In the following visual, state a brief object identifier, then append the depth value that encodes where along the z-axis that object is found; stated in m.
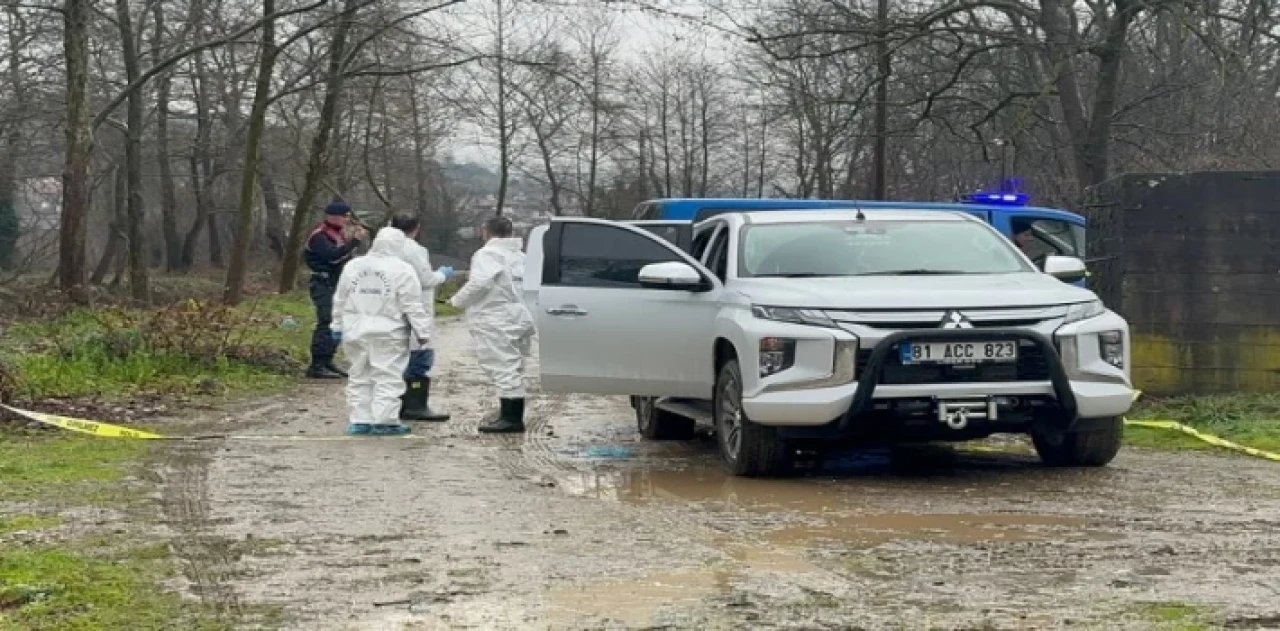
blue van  16.66
